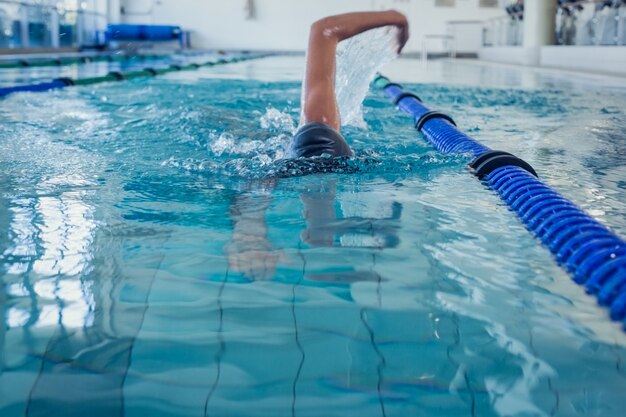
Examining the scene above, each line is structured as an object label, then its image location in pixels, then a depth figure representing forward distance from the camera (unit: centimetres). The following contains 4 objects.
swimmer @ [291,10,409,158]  276
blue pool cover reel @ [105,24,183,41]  1908
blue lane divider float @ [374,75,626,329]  145
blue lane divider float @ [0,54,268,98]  618
